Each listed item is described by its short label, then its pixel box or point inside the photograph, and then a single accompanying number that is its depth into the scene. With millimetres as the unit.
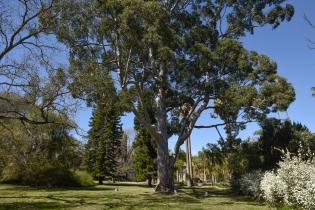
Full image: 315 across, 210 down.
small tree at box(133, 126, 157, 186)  30752
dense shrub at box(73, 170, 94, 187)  25402
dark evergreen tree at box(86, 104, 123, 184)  33269
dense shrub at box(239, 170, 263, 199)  16545
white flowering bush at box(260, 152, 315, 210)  8495
